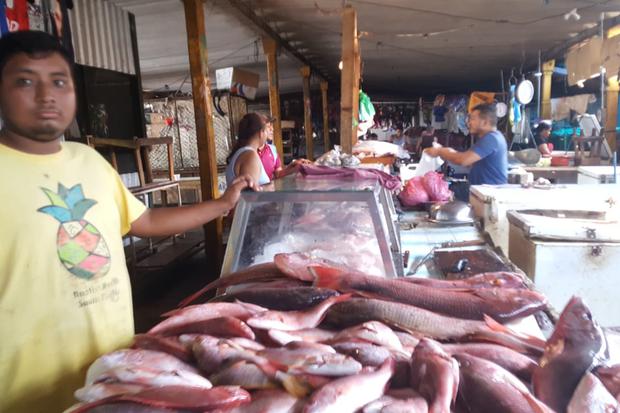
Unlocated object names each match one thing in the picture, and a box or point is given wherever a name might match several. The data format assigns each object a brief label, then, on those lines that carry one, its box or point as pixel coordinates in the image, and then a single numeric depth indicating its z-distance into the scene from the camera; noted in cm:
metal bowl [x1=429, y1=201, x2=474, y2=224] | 429
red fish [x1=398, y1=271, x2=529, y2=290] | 179
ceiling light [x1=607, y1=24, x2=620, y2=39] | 835
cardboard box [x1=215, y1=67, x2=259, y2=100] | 844
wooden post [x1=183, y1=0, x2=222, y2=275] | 565
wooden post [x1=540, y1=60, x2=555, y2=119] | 1298
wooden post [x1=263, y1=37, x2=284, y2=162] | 902
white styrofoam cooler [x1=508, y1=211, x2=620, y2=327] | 292
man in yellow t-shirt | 151
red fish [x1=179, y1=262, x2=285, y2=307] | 190
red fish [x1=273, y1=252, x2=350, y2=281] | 181
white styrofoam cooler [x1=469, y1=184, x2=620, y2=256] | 378
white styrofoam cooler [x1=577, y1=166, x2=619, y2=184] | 629
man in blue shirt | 533
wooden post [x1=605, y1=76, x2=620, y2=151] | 1028
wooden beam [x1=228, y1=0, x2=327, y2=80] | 667
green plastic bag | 761
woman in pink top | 628
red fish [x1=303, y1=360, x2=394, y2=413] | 103
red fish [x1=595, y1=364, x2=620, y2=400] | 117
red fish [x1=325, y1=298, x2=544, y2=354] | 145
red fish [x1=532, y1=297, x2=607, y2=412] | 118
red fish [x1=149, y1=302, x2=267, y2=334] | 145
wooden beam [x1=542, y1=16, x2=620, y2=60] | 867
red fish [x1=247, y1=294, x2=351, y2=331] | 142
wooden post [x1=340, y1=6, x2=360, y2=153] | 559
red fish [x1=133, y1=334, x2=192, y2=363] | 130
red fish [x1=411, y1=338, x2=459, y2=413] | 107
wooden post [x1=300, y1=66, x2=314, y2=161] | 1298
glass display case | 236
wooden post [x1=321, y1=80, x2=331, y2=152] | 1700
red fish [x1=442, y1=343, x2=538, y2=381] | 128
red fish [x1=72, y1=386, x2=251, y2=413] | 101
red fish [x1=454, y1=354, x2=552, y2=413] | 108
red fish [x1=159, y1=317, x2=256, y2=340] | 137
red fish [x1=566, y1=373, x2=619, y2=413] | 108
